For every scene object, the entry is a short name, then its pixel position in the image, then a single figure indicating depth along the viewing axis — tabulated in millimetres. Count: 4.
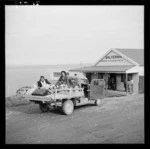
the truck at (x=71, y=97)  8086
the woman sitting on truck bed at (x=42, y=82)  8711
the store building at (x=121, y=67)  13508
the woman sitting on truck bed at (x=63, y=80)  8820
